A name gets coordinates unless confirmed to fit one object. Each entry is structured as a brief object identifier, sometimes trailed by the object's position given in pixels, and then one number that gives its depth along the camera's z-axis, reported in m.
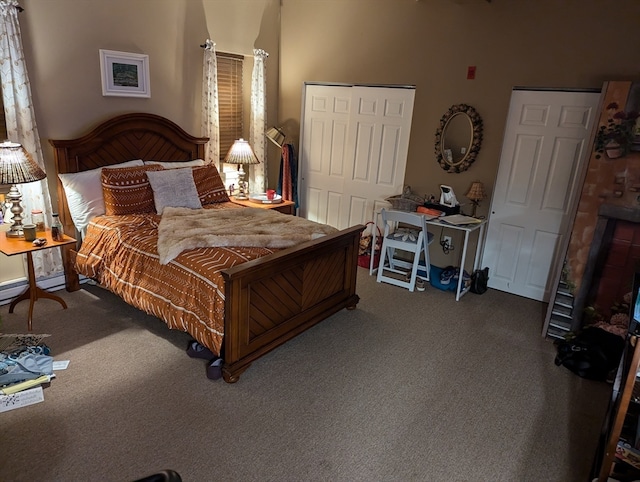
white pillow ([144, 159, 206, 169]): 4.22
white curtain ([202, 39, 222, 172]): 4.46
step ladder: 3.46
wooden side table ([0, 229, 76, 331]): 3.09
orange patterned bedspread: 2.71
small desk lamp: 4.16
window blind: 4.80
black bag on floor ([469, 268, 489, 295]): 4.26
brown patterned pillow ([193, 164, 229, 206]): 4.24
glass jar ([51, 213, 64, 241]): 3.31
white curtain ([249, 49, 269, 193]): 5.00
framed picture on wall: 3.80
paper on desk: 4.05
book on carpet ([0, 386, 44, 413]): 2.40
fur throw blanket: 3.01
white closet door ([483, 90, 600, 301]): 3.76
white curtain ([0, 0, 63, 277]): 3.12
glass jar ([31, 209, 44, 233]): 3.43
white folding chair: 4.12
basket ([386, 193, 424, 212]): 4.54
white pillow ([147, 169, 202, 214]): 3.84
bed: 2.70
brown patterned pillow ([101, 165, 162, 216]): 3.65
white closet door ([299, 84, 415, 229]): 4.66
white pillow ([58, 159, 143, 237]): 3.59
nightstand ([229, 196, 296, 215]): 4.62
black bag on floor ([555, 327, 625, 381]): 2.95
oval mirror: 4.13
